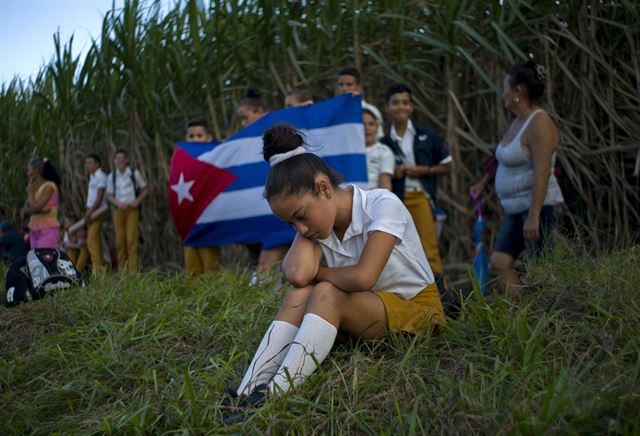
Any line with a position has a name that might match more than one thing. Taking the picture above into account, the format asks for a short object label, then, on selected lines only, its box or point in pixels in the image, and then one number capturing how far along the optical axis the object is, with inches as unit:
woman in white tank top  147.6
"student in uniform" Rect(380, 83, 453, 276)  191.8
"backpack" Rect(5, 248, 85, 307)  177.2
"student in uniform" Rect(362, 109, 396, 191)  192.4
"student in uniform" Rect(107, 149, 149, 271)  287.4
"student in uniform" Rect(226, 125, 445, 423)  99.4
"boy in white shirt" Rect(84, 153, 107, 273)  303.0
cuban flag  203.6
